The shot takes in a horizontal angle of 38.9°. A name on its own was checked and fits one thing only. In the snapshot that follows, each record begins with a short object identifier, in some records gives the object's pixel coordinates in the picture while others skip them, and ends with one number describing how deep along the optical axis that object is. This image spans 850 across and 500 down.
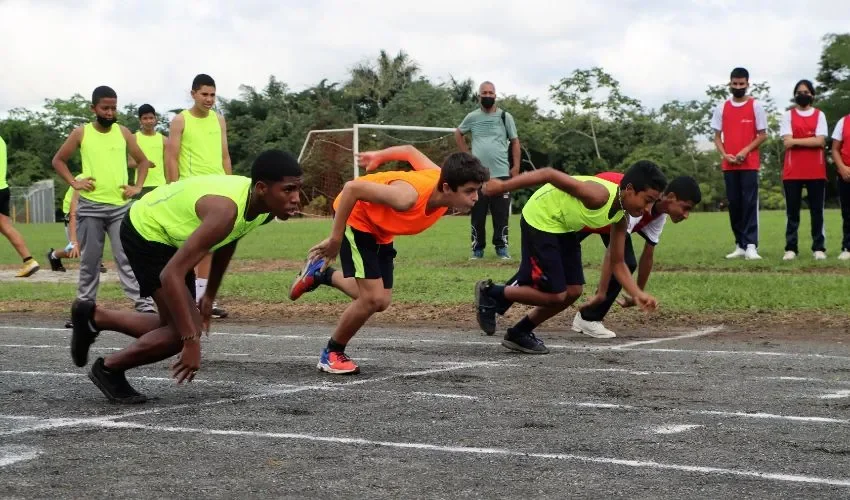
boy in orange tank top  7.34
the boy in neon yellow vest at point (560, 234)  8.25
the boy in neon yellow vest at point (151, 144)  16.78
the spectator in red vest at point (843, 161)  14.29
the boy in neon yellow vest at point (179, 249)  6.32
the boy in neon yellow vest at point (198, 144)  11.14
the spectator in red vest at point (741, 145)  14.60
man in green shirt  16.22
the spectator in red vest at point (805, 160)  14.67
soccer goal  34.50
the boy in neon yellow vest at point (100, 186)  10.70
